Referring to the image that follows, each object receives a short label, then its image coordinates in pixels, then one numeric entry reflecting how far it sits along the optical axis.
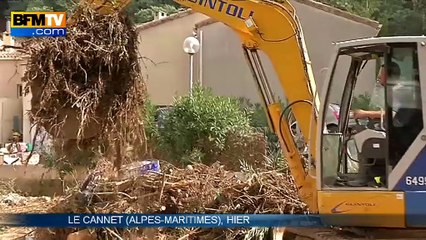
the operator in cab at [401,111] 10.39
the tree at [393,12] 52.12
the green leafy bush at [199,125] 26.30
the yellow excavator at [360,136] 10.37
